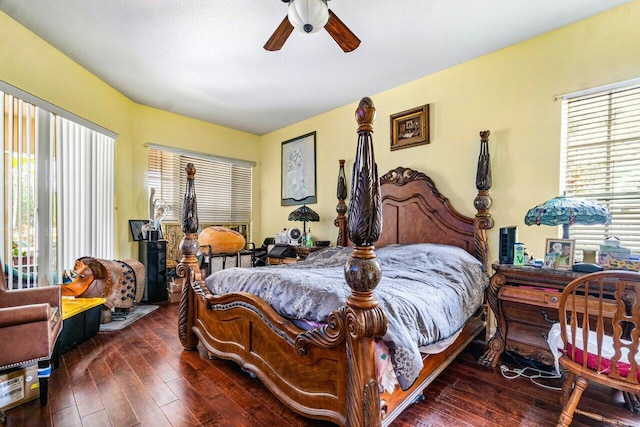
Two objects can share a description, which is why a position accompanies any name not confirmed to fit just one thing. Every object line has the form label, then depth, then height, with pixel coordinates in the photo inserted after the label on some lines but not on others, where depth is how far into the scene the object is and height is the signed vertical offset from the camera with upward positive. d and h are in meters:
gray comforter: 1.43 -0.52
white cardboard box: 1.70 -1.10
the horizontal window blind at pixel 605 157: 2.18 +0.45
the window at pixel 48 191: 2.47 +0.17
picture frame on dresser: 2.08 -0.30
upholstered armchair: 1.69 -0.81
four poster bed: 1.26 -0.60
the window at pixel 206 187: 4.36 +0.36
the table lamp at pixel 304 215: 4.29 -0.08
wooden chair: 1.28 -0.70
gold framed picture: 3.27 +1.00
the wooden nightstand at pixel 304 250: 3.93 -0.57
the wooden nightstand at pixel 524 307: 2.03 -0.73
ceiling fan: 1.73 +1.26
